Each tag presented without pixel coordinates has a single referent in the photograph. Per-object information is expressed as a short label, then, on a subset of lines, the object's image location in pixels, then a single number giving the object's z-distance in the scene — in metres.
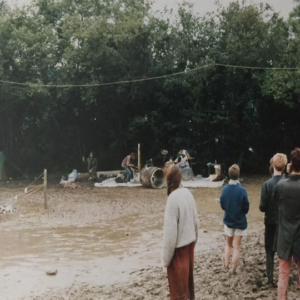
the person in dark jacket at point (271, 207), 5.39
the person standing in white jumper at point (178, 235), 3.95
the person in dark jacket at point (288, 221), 4.39
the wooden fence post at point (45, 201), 13.50
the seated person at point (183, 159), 20.72
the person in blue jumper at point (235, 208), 6.07
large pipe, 18.89
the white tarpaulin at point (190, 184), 19.45
